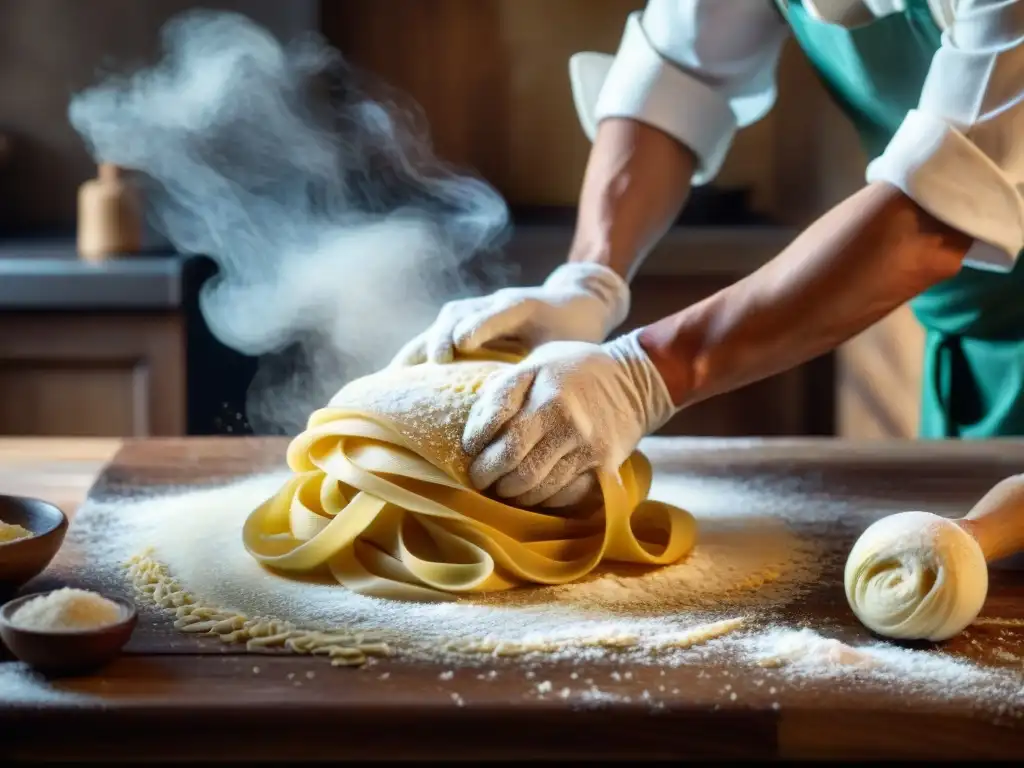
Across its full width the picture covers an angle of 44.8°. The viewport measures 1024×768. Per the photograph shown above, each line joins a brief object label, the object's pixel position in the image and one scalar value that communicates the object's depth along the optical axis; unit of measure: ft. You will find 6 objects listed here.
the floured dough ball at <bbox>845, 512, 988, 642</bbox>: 3.62
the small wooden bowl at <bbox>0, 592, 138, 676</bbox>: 3.24
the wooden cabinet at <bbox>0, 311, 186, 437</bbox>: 8.60
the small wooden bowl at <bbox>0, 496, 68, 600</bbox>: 3.75
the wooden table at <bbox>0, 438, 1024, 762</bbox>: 3.14
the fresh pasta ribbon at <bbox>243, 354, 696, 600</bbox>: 4.17
